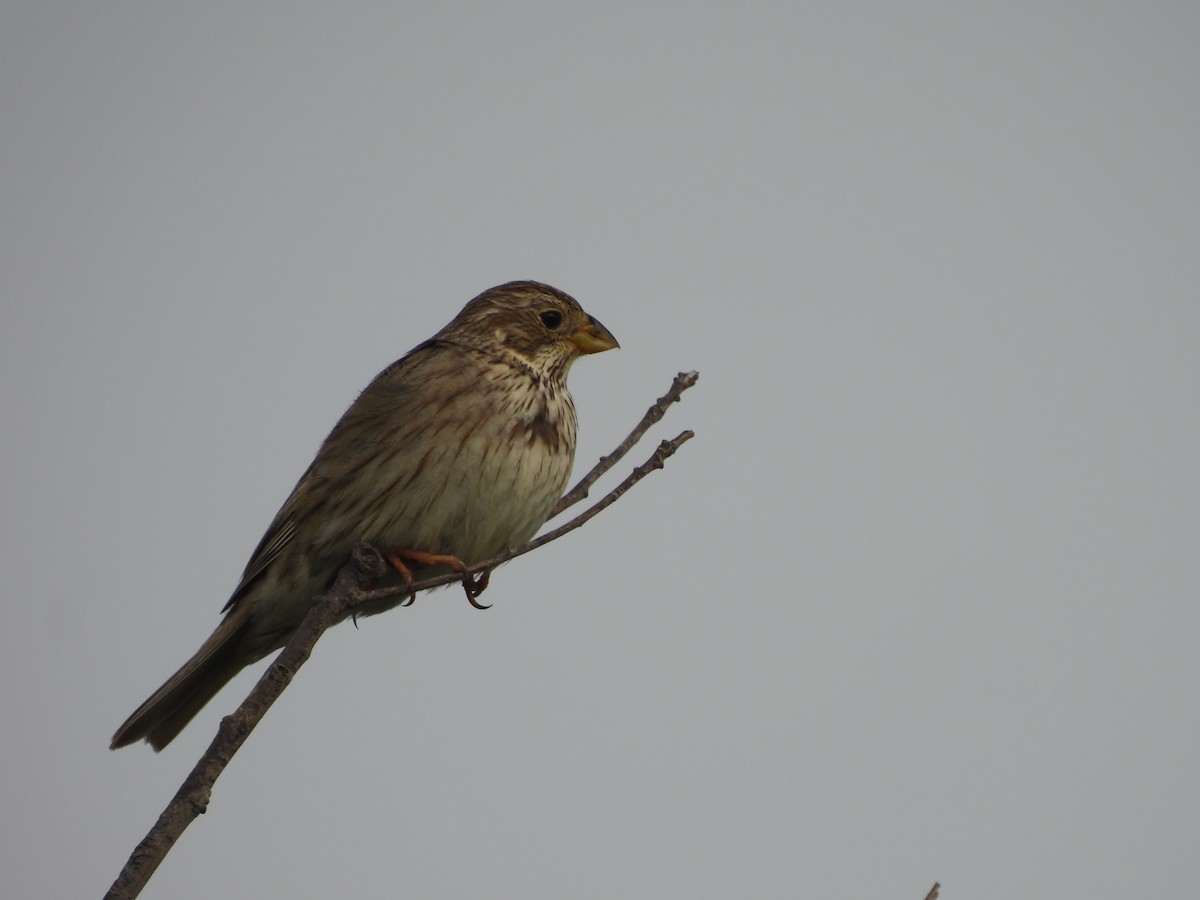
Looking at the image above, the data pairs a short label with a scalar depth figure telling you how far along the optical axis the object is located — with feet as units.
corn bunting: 34.73
